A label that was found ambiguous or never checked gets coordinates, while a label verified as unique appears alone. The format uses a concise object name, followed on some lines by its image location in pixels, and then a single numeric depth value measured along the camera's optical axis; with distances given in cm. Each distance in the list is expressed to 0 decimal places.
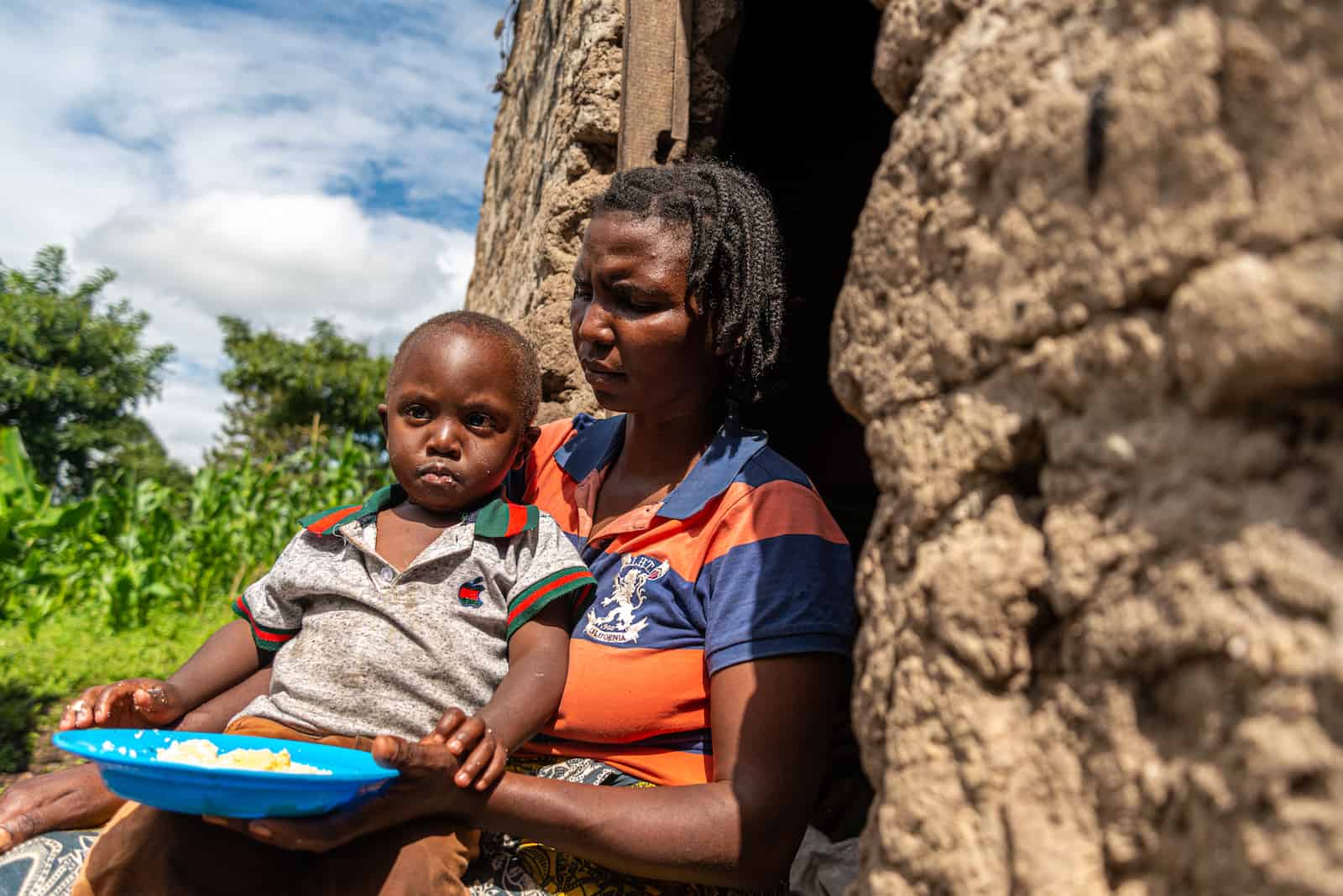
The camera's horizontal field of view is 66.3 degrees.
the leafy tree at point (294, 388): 2106
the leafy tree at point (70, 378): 2259
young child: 185
